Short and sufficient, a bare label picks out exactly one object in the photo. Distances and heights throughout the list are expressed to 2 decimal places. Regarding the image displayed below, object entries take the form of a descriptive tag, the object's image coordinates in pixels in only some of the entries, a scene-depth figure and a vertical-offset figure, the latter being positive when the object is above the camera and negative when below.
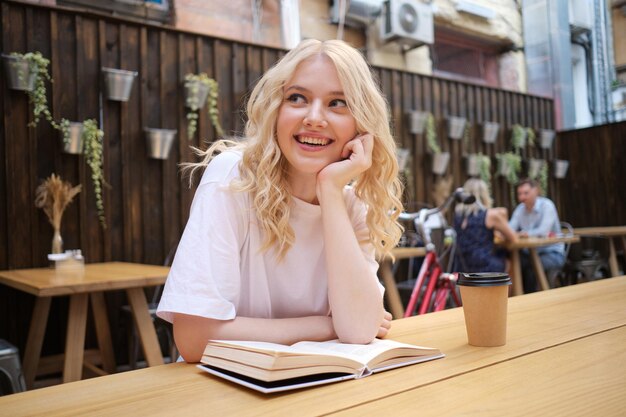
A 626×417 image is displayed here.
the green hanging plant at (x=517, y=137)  7.10 +1.11
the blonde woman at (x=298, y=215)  1.17 +0.04
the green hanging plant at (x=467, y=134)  6.61 +1.09
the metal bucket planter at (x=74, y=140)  3.77 +0.70
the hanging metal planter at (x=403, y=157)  5.68 +0.73
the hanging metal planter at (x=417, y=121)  5.98 +1.15
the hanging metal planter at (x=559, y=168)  7.54 +0.72
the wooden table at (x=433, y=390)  0.74 -0.25
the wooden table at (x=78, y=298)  2.55 -0.30
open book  0.82 -0.22
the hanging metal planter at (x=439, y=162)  6.11 +0.70
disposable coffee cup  1.04 -0.16
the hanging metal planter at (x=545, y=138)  7.47 +1.13
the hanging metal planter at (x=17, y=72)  3.62 +1.15
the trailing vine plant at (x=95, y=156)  3.94 +0.61
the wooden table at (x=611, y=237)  5.75 -0.22
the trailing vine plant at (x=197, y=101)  4.43 +1.12
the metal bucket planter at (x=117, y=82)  3.96 +1.15
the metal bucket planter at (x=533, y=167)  7.20 +0.71
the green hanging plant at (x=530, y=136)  7.31 +1.14
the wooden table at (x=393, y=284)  4.12 -0.44
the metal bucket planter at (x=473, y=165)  6.48 +0.70
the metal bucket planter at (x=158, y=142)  4.16 +0.74
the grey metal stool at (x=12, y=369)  2.32 -0.54
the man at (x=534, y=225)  5.31 -0.05
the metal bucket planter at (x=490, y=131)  6.71 +1.13
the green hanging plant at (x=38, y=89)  3.69 +1.06
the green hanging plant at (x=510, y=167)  6.87 +0.70
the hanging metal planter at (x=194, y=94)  4.42 +1.16
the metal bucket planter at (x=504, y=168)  6.86 +0.68
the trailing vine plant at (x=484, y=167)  6.61 +0.68
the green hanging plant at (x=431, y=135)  6.16 +1.02
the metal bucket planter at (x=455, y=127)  6.32 +1.14
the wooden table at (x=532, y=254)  4.69 -0.31
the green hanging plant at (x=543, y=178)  7.44 +0.58
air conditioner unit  6.36 +2.43
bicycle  3.47 -0.38
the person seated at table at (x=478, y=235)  4.24 -0.10
